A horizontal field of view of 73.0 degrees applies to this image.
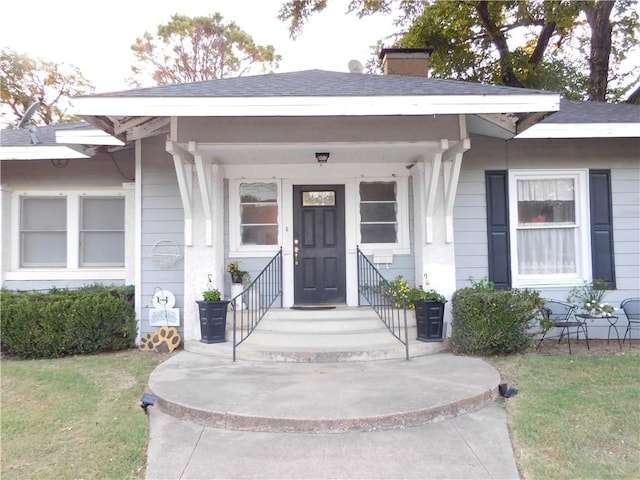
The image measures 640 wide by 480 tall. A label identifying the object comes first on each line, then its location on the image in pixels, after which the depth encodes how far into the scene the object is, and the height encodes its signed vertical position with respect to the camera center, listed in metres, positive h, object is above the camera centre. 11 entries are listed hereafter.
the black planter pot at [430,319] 5.43 -0.84
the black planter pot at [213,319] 5.50 -0.82
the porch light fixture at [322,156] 5.65 +1.29
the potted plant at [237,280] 6.09 -0.36
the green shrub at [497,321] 5.01 -0.80
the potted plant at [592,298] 5.63 -0.64
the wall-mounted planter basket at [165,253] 6.04 +0.03
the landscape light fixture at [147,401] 3.73 -1.27
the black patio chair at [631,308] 5.74 -0.76
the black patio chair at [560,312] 5.66 -0.81
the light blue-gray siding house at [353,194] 5.26 +0.87
